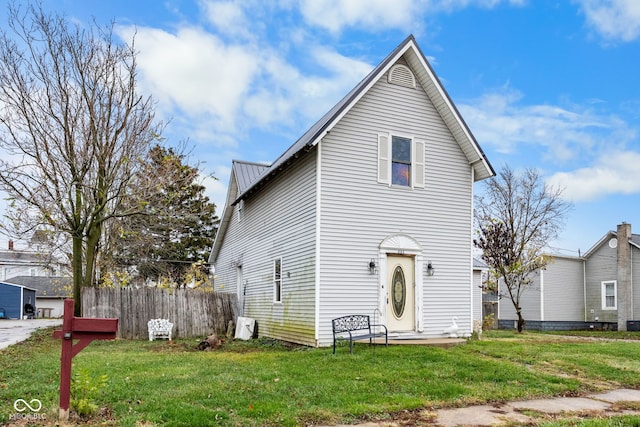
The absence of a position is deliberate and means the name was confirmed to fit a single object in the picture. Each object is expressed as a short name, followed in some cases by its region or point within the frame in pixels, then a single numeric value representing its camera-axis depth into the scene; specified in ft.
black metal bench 38.14
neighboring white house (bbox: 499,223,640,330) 91.09
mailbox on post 20.03
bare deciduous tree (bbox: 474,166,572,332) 79.25
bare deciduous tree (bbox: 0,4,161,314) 54.13
